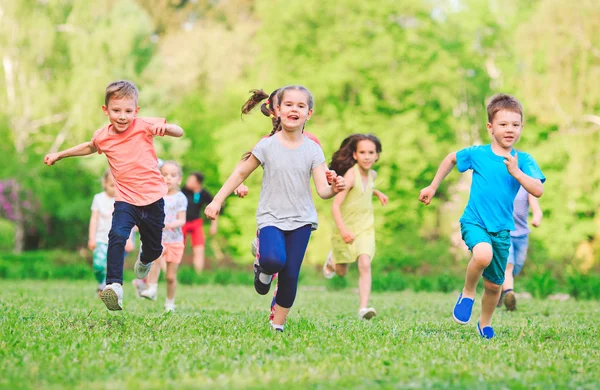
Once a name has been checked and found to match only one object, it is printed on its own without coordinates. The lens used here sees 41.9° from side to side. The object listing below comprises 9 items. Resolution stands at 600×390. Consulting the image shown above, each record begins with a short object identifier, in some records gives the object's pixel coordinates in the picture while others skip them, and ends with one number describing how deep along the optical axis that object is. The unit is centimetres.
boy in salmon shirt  745
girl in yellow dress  946
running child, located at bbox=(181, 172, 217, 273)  1703
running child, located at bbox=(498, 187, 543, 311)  1072
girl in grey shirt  655
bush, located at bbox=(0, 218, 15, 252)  2981
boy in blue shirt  679
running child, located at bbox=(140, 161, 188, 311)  988
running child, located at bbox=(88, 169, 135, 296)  1215
